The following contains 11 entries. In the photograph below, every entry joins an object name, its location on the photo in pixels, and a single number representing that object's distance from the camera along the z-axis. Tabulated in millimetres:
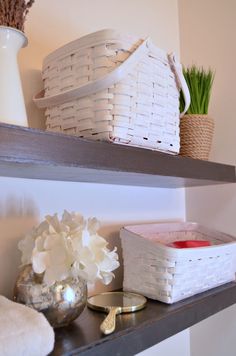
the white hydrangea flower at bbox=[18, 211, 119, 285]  580
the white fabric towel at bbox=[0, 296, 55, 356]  437
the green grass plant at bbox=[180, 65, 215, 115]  1031
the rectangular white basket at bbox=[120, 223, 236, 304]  777
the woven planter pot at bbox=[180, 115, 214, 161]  1001
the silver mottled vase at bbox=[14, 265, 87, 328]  595
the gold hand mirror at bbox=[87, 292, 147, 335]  653
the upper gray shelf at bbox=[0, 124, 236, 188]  499
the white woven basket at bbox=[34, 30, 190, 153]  670
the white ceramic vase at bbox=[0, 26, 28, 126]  578
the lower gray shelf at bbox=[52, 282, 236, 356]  565
